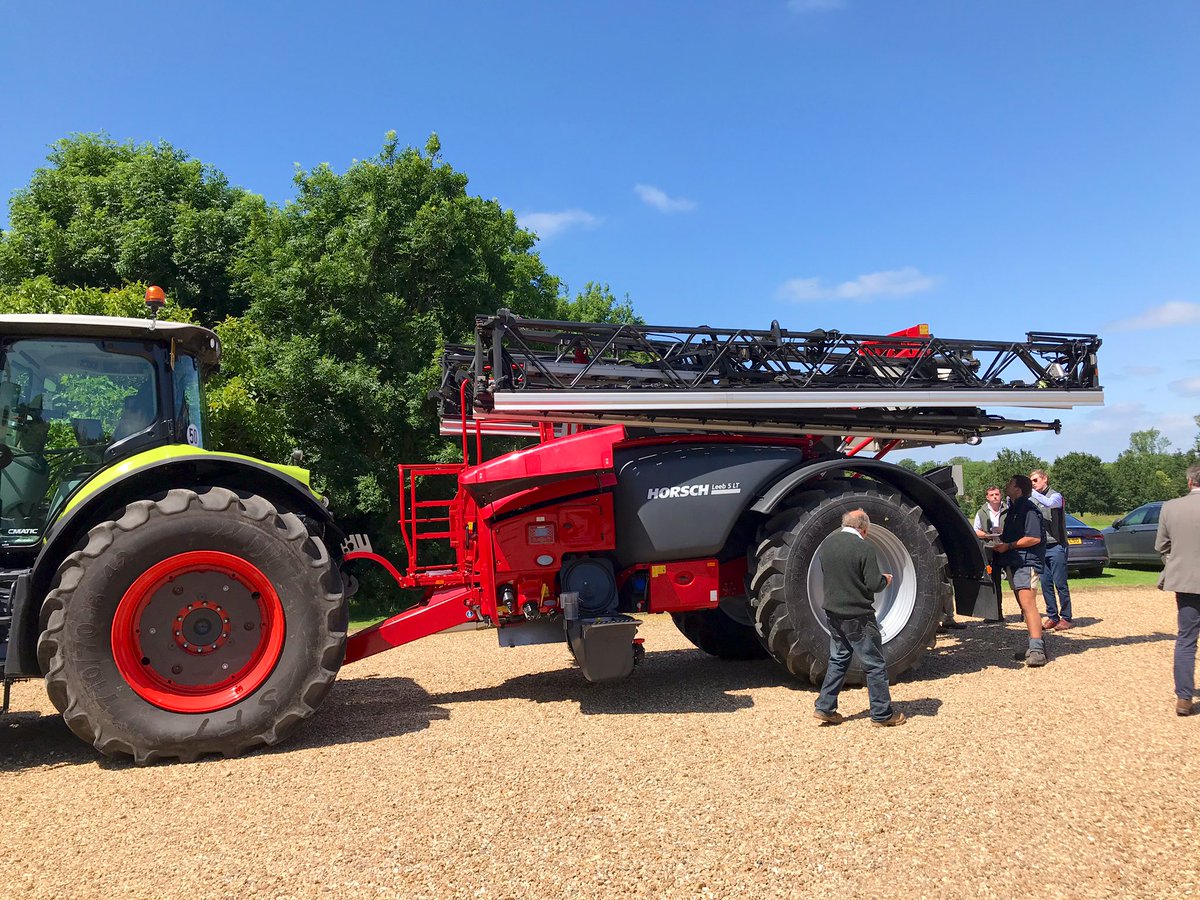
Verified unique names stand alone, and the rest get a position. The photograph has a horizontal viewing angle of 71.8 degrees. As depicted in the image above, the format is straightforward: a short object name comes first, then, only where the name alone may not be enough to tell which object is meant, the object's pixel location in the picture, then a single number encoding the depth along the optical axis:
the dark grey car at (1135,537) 15.42
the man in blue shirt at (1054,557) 8.95
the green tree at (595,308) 28.92
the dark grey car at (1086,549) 14.60
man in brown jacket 5.46
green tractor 4.82
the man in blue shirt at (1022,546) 7.16
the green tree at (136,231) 19.11
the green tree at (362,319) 14.61
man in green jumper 5.40
